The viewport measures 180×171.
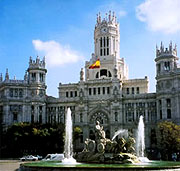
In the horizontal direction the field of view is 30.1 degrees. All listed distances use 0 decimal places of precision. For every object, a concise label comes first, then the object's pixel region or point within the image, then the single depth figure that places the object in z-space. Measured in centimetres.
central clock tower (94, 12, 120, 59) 11687
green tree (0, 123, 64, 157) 8956
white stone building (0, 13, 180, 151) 9588
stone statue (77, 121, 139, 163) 4094
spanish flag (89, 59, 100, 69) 10656
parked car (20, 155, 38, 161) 7344
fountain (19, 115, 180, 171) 4063
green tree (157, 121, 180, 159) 7644
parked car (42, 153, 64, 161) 6140
